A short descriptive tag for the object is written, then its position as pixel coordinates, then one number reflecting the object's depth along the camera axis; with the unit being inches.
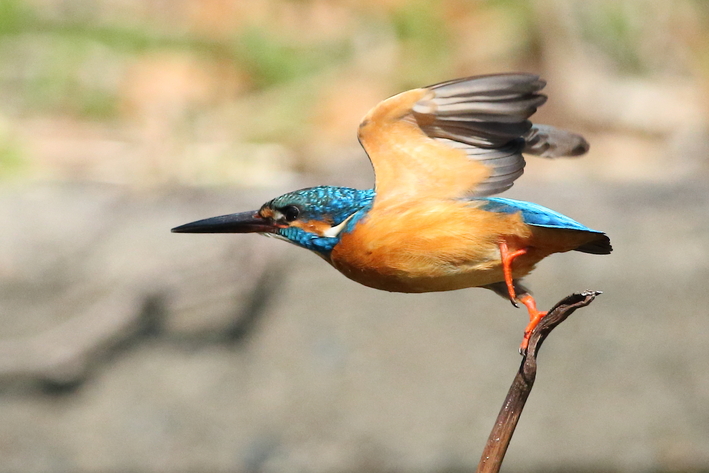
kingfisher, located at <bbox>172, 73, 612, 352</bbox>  172.2
